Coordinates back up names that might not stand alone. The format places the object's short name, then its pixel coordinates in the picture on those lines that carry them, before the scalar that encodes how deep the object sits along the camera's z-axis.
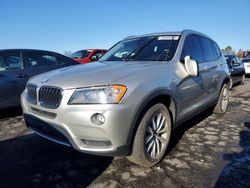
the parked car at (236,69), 7.35
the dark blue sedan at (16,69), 3.79
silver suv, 1.92
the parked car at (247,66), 11.22
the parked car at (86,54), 9.02
